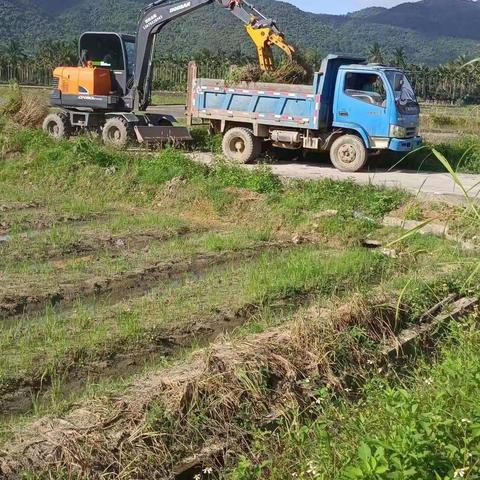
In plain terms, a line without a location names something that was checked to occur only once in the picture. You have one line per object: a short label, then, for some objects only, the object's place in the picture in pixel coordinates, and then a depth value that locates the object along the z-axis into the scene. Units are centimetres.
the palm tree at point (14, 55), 6700
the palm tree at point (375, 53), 6074
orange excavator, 1539
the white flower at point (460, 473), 275
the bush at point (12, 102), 1686
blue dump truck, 1328
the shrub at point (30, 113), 1703
